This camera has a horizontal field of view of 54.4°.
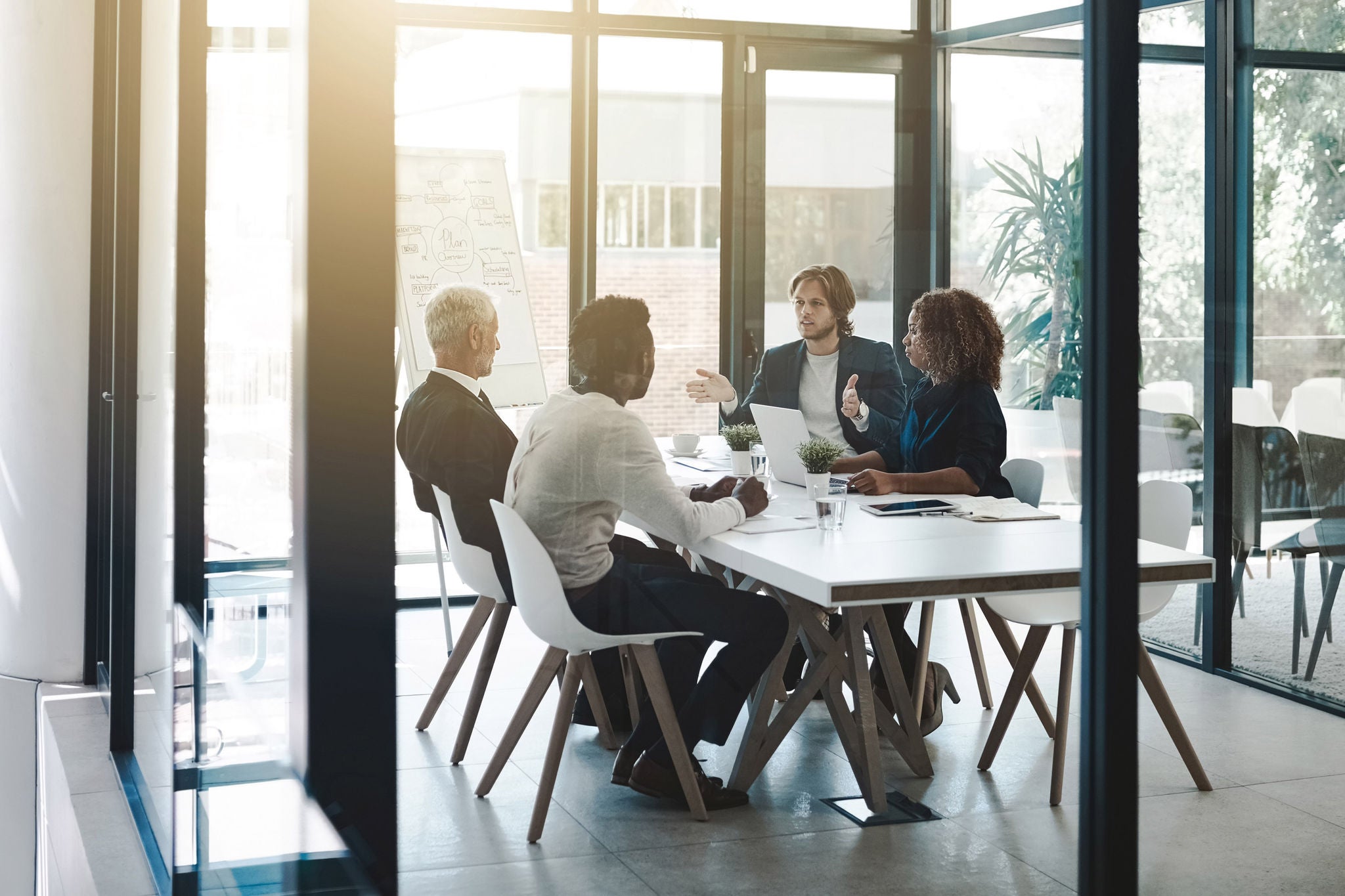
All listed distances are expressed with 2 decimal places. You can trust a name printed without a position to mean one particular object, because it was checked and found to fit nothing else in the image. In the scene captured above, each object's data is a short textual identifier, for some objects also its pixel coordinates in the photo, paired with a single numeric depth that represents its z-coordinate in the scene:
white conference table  2.37
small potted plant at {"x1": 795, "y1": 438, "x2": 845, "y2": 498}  3.07
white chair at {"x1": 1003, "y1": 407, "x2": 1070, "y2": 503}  2.15
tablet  3.23
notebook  2.35
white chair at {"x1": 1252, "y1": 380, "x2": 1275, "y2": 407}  3.12
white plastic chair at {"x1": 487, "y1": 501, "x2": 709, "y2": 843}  2.63
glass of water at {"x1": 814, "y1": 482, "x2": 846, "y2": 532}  3.17
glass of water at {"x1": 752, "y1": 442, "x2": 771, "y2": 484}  2.87
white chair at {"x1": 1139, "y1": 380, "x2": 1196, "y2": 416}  2.29
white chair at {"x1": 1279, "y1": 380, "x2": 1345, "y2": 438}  3.04
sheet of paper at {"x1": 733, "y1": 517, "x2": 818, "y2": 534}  3.21
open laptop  2.69
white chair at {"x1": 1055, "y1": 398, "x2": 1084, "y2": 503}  2.03
